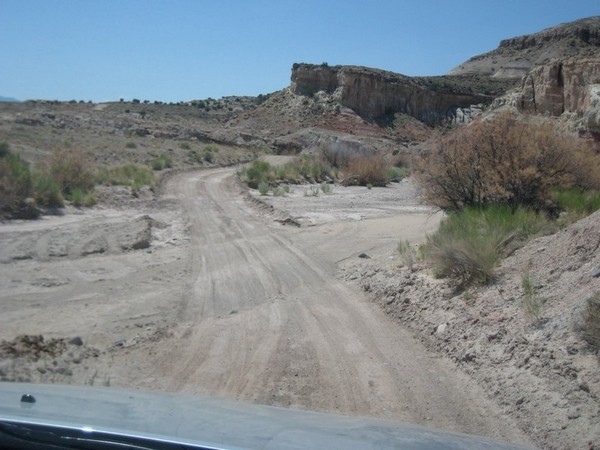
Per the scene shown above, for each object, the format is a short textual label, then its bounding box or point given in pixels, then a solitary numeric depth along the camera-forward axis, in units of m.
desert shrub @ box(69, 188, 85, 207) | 23.06
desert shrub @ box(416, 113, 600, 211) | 14.38
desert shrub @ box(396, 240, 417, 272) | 12.86
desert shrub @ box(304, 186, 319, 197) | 32.00
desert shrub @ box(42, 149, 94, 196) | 25.42
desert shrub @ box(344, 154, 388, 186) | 39.69
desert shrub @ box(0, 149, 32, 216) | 19.31
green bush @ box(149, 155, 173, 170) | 42.47
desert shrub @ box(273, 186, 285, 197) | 31.07
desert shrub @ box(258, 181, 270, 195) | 31.91
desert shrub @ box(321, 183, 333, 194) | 34.00
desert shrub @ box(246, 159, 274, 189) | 36.16
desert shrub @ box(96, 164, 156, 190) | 29.95
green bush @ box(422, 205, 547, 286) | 10.45
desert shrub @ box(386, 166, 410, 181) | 42.81
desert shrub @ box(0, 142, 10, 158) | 29.98
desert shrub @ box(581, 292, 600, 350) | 6.93
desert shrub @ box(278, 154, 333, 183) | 39.87
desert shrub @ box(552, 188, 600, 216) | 12.49
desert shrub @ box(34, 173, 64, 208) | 21.39
